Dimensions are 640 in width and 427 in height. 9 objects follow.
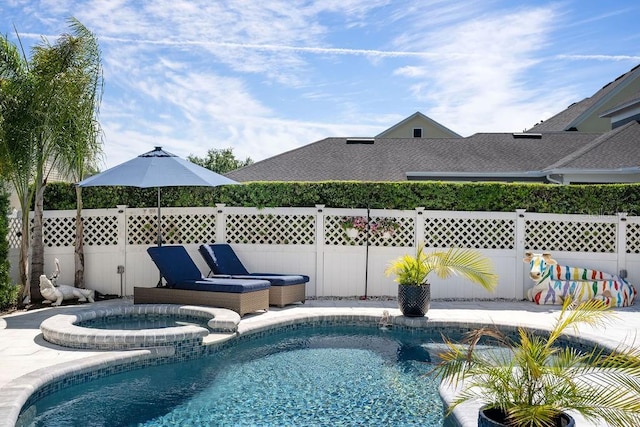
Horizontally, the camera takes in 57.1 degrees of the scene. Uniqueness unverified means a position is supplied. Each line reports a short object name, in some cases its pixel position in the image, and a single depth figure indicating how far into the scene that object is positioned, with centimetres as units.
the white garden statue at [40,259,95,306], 969
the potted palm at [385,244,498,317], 895
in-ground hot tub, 691
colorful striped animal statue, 1044
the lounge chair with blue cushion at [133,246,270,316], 895
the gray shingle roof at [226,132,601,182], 1730
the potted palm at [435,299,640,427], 354
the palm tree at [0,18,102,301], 929
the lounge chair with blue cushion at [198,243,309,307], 982
